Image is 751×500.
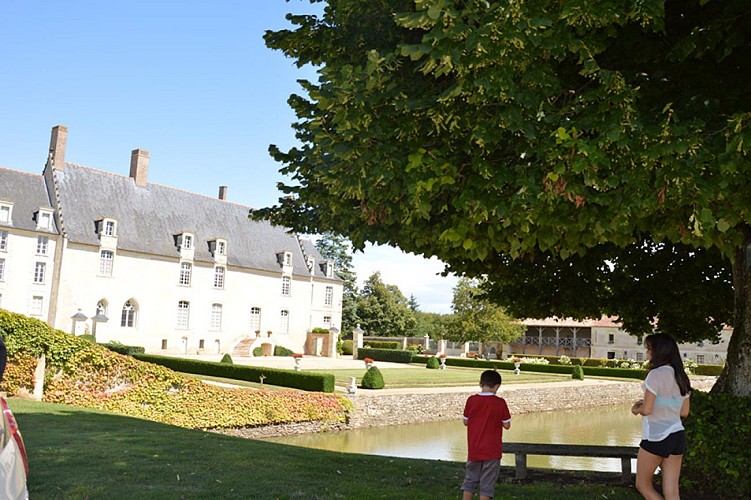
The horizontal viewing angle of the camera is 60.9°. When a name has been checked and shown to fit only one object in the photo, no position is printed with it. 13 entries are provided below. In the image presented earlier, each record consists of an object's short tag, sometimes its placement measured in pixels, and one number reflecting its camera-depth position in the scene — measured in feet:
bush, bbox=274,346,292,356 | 162.30
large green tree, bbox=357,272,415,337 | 220.84
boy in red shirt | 19.01
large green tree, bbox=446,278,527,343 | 157.69
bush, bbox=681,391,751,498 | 20.24
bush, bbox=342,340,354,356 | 178.66
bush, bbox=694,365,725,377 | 158.92
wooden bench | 25.34
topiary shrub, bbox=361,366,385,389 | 80.53
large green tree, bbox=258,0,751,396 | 13.56
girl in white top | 16.29
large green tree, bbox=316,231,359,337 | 217.77
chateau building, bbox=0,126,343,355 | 126.00
